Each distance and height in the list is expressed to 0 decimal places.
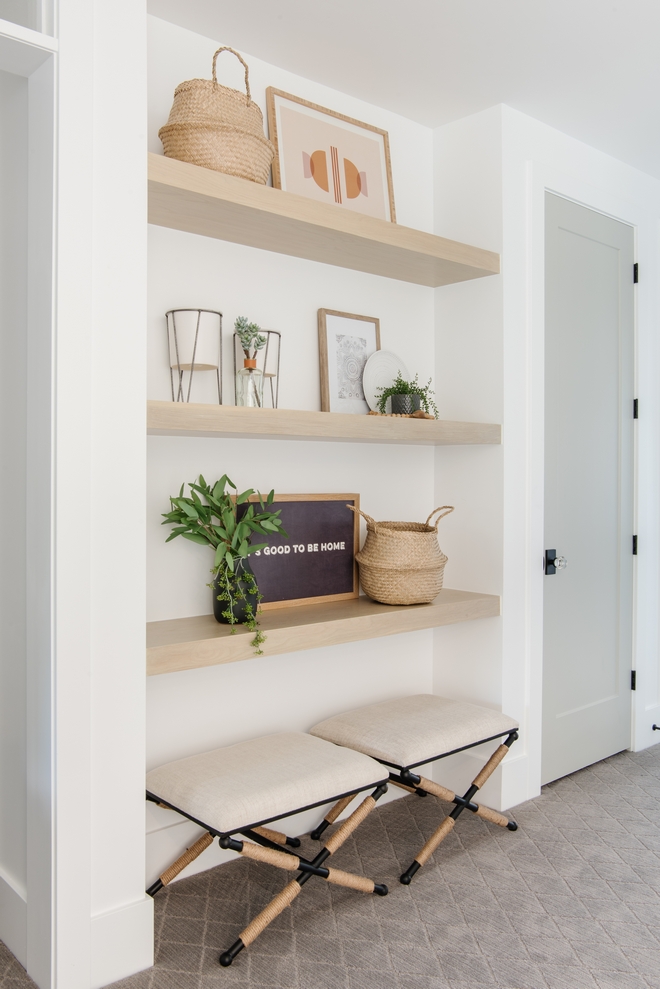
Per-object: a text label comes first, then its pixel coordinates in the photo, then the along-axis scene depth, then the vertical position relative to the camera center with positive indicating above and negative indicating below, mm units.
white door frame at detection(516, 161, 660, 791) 3018 +168
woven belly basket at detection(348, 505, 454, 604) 2664 -273
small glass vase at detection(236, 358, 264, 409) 2350 +288
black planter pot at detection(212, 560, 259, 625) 2270 -334
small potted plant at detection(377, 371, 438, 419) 2742 +300
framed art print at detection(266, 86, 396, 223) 2584 +1107
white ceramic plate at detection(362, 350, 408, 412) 2816 +398
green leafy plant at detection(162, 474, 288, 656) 2232 -145
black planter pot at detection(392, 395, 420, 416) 2740 +273
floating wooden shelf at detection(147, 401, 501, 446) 2037 +170
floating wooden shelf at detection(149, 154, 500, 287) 2078 +756
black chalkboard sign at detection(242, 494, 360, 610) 2582 -235
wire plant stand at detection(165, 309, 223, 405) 2262 +408
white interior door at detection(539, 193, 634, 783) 3131 +0
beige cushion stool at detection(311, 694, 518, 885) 2338 -769
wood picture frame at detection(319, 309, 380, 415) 2725 +441
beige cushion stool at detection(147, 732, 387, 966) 1909 -766
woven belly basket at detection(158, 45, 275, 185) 2148 +956
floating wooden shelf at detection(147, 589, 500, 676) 2064 -421
